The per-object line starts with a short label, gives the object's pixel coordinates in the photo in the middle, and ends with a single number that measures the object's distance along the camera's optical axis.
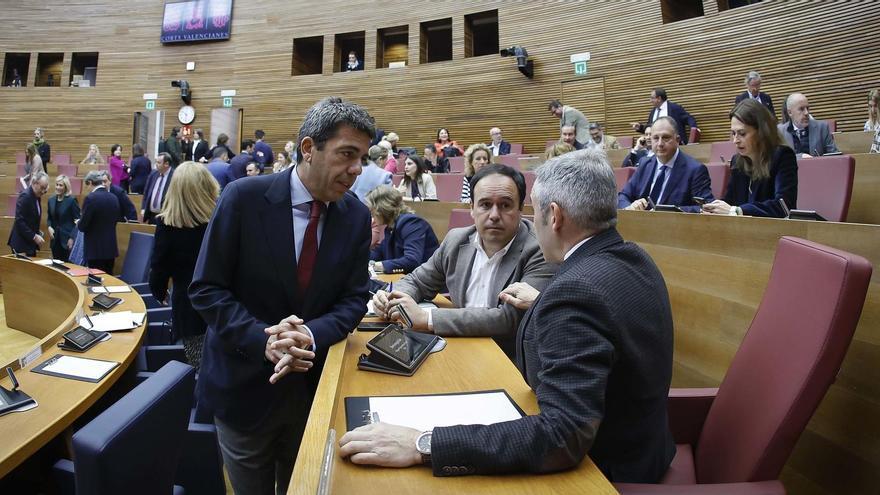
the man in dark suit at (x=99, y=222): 5.05
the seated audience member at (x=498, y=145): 7.81
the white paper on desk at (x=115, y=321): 2.32
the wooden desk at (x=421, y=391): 0.82
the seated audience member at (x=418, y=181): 5.49
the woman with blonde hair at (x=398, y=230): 3.15
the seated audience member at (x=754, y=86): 6.10
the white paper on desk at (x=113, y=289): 3.18
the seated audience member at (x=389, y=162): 6.49
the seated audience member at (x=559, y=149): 4.06
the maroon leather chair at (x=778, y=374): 0.96
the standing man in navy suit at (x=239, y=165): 7.16
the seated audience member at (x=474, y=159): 4.69
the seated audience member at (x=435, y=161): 8.30
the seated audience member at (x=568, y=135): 5.78
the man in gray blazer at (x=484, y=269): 1.62
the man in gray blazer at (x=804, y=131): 4.67
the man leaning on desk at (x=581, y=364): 0.86
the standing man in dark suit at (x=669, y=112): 6.62
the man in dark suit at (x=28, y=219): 5.33
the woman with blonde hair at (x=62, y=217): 5.80
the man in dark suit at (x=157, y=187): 5.85
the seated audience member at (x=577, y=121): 6.66
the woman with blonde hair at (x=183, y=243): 2.57
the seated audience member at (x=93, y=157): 10.80
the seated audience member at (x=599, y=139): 6.61
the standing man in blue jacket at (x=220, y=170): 6.68
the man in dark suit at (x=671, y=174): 3.07
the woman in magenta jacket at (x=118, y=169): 9.62
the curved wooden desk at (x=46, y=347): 1.31
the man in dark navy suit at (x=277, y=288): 1.34
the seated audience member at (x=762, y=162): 2.59
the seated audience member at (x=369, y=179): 4.63
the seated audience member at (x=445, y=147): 8.52
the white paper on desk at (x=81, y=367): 1.75
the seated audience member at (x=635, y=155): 5.61
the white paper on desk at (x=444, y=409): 1.02
